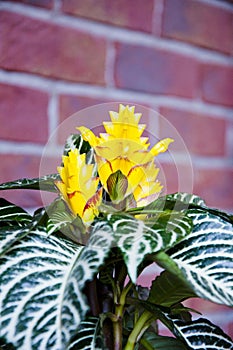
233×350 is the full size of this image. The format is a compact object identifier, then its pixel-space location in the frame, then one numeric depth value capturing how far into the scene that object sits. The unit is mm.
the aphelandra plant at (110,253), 679
